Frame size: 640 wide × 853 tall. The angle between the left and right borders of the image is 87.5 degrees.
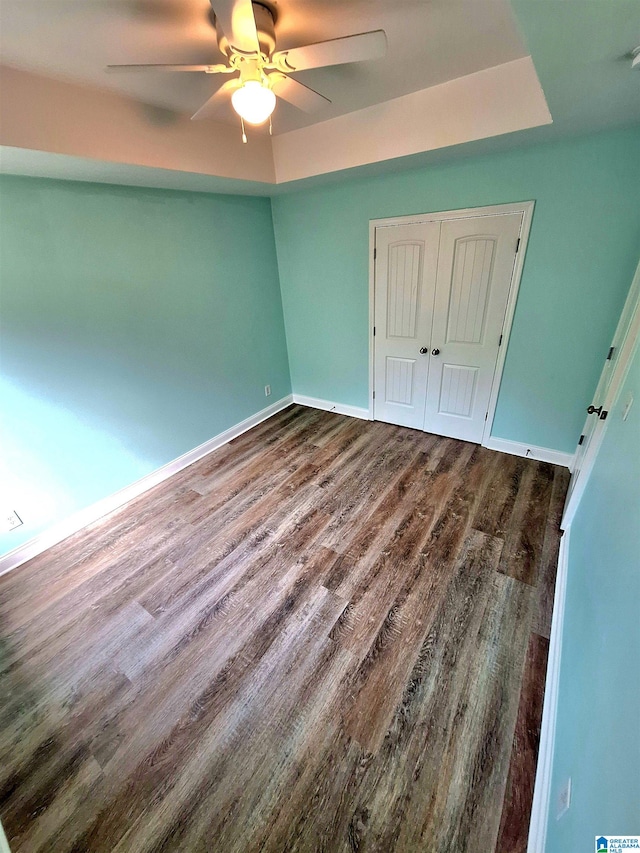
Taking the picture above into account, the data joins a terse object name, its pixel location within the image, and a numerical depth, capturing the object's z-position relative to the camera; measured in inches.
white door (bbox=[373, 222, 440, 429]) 112.7
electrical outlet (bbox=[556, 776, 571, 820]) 37.8
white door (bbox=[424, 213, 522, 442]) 100.5
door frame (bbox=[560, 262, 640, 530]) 70.4
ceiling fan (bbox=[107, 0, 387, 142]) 45.9
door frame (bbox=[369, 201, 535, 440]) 93.8
